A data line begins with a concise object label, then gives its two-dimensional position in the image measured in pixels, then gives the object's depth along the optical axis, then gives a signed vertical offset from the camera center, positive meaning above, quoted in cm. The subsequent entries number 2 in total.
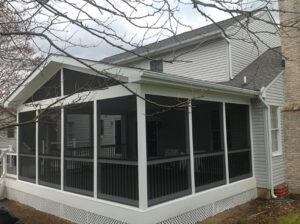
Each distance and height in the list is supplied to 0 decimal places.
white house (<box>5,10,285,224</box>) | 563 -45
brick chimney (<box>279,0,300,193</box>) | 873 +48
